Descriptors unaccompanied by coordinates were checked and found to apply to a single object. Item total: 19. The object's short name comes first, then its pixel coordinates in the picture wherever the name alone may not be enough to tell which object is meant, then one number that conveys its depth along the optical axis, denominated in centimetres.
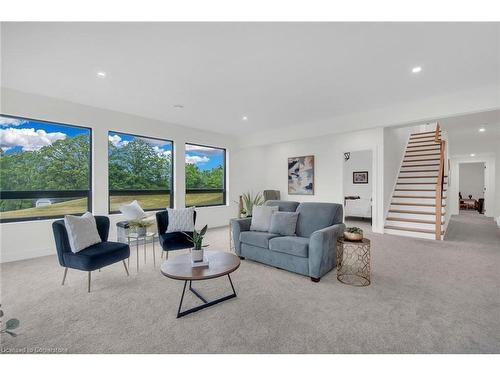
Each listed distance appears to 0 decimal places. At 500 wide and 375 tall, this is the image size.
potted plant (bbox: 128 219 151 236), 366
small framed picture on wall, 773
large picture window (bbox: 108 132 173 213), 494
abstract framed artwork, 706
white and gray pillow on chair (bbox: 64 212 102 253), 275
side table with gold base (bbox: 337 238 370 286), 283
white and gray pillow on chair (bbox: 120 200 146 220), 432
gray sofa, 284
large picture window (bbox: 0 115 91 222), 379
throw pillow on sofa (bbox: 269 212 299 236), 346
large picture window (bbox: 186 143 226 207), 619
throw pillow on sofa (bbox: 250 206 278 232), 371
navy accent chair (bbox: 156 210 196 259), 351
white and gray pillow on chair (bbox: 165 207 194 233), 381
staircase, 525
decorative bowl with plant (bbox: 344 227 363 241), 282
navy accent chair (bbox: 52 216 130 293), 264
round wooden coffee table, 212
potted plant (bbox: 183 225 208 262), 242
